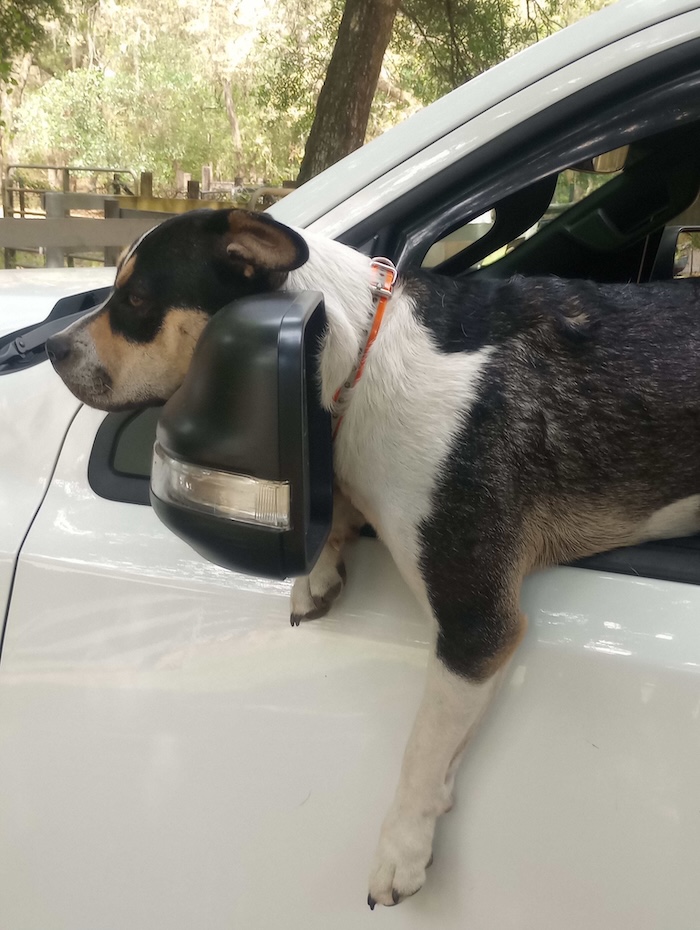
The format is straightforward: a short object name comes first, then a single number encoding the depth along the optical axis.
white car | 1.13
